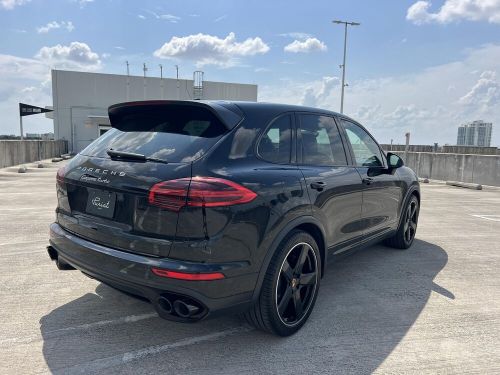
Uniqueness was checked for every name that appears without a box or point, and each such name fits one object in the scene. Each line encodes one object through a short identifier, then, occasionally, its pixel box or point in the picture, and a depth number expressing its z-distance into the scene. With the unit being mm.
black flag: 21611
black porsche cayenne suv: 2480
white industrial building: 31797
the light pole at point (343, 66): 30412
